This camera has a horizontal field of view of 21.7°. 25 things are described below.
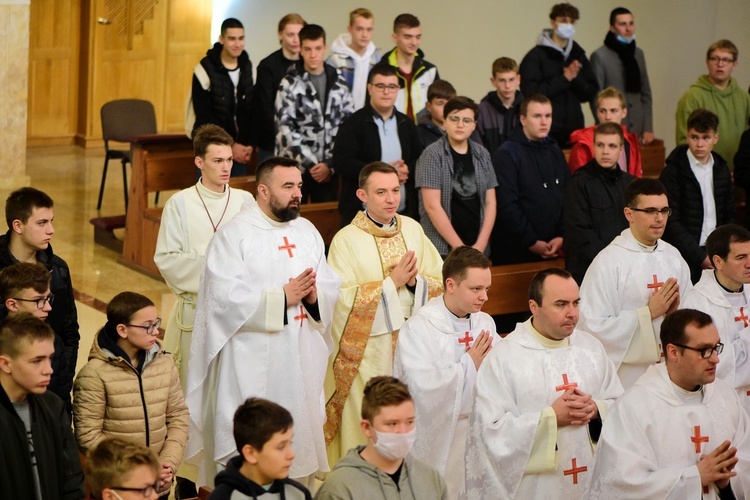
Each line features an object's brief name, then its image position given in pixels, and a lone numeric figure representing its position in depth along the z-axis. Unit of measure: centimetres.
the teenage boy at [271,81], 1575
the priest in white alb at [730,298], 1020
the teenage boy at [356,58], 1597
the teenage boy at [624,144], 1399
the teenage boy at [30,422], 720
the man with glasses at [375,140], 1276
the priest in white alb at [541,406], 849
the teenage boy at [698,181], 1336
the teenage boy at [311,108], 1442
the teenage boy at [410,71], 1508
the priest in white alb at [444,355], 920
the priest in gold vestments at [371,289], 1048
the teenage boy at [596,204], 1208
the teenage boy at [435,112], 1370
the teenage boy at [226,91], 1607
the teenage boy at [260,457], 651
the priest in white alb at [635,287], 1053
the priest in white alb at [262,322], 973
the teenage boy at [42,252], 918
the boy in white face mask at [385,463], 676
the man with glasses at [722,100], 1603
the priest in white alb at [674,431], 799
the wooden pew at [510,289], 1224
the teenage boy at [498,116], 1456
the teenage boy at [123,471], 629
